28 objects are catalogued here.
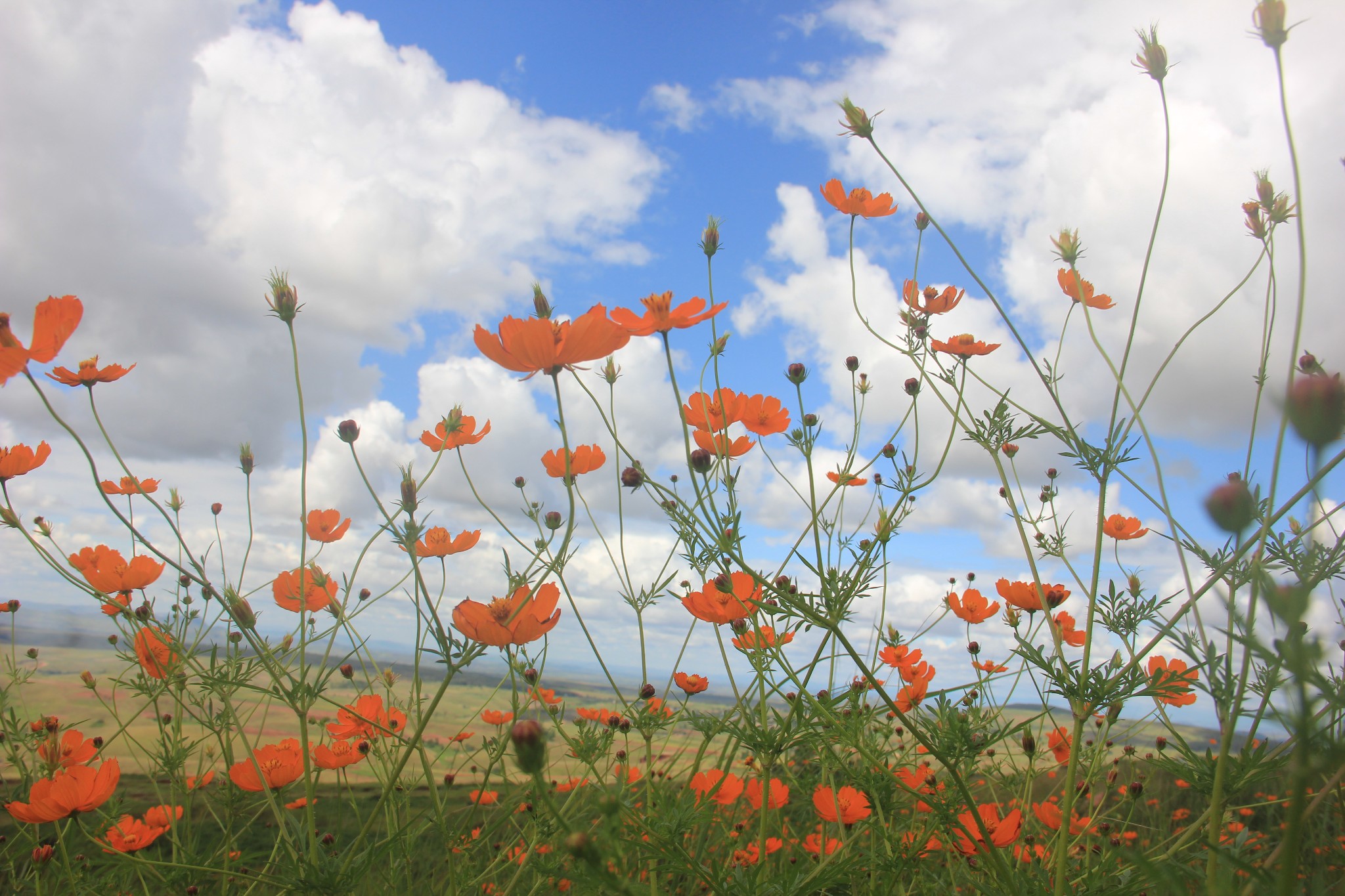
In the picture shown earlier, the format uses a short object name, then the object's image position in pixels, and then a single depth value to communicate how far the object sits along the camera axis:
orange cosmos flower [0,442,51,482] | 0.53
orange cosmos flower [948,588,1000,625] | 0.64
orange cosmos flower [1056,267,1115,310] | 0.53
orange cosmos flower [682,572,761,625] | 0.47
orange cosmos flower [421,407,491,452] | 0.51
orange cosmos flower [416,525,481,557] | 0.54
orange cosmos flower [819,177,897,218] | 0.55
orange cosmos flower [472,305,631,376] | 0.40
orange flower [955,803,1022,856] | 0.45
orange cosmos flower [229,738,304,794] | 0.49
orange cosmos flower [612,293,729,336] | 0.43
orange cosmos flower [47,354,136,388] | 0.52
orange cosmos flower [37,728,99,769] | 0.53
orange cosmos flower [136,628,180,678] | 0.51
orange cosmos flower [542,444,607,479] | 0.57
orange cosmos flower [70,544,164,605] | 0.56
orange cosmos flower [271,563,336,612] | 0.52
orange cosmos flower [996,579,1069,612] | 0.53
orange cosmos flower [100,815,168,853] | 0.49
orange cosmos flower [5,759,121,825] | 0.47
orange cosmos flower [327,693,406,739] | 0.55
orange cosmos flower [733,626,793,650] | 0.45
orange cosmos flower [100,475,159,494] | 0.61
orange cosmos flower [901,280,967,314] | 0.55
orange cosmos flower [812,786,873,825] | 0.50
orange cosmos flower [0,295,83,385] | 0.44
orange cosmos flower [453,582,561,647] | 0.39
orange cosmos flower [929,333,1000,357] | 0.53
